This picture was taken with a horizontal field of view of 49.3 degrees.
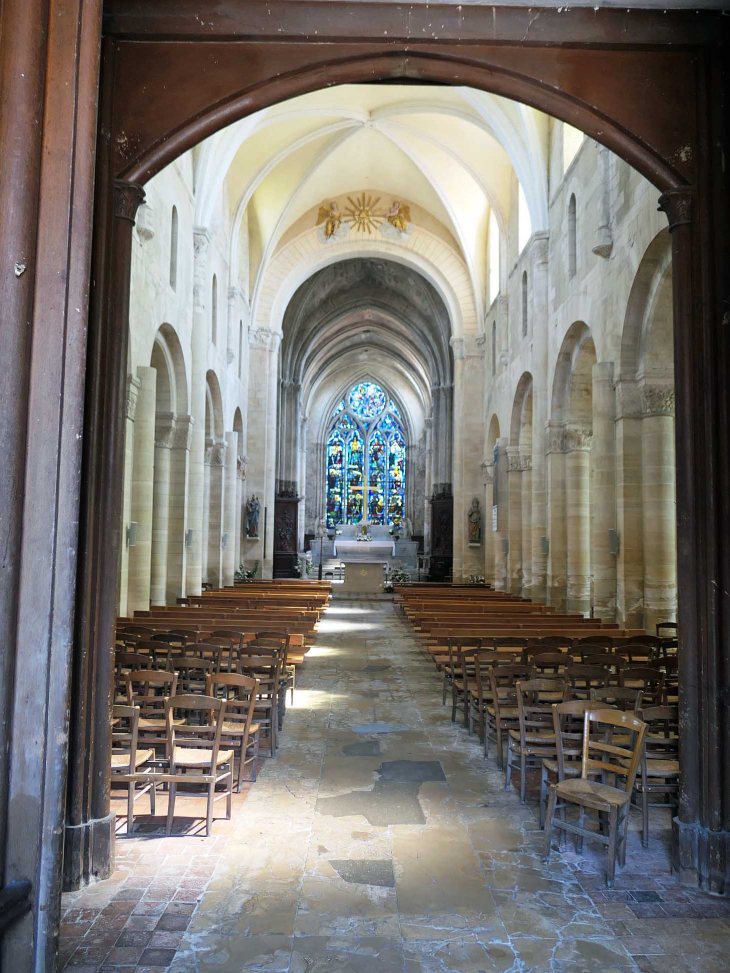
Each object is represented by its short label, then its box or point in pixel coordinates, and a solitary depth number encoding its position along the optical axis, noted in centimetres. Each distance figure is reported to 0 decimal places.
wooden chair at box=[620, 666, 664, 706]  689
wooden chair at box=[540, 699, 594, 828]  531
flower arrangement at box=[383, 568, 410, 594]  2868
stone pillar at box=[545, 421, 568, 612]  1694
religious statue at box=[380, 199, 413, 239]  2767
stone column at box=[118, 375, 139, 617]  1290
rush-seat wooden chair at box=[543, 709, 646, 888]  466
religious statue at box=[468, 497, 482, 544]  2714
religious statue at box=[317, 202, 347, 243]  2773
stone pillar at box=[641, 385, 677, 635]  1248
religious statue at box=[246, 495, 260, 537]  2714
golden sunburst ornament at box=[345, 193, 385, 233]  2767
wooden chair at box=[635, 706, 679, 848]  533
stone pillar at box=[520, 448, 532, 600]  1953
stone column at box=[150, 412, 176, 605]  1577
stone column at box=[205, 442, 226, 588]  2208
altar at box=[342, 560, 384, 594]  2567
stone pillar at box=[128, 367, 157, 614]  1346
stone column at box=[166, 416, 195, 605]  1689
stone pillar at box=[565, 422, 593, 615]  1602
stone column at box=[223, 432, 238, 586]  2272
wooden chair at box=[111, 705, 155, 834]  527
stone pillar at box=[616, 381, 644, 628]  1291
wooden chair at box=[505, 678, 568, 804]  601
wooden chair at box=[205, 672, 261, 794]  583
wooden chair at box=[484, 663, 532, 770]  683
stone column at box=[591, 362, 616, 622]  1367
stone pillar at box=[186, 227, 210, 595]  1775
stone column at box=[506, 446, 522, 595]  2111
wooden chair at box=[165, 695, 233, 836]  528
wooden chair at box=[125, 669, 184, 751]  602
